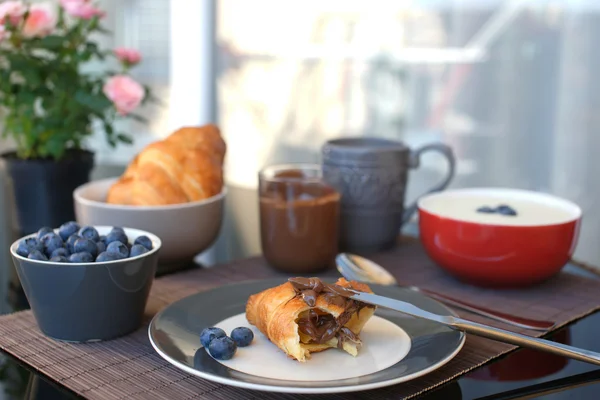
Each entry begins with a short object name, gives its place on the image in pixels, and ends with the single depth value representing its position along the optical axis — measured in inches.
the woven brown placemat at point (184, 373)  26.0
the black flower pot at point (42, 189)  47.7
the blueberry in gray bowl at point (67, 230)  32.3
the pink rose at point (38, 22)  46.9
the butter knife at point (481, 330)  26.3
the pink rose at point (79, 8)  48.1
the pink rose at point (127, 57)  52.2
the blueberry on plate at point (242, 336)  28.0
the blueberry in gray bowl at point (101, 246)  31.1
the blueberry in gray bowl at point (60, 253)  30.3
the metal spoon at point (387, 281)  33.2
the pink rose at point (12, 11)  44.0
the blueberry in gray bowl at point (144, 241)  32.2
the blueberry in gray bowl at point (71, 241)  31.0
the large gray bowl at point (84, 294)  29.4
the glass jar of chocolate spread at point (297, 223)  40.6
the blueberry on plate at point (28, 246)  30.5
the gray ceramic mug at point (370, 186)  44.1
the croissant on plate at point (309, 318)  27.1
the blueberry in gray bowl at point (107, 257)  30.0
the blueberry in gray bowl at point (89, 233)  32.1
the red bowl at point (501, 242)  36.4
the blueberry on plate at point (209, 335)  27.1
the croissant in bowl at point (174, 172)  41.1
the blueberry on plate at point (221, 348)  26.3
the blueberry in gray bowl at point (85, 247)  30.5
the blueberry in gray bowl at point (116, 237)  32.0
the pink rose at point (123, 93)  48.1
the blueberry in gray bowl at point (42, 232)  31.9
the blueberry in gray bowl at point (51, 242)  31.0
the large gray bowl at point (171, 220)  39.8
